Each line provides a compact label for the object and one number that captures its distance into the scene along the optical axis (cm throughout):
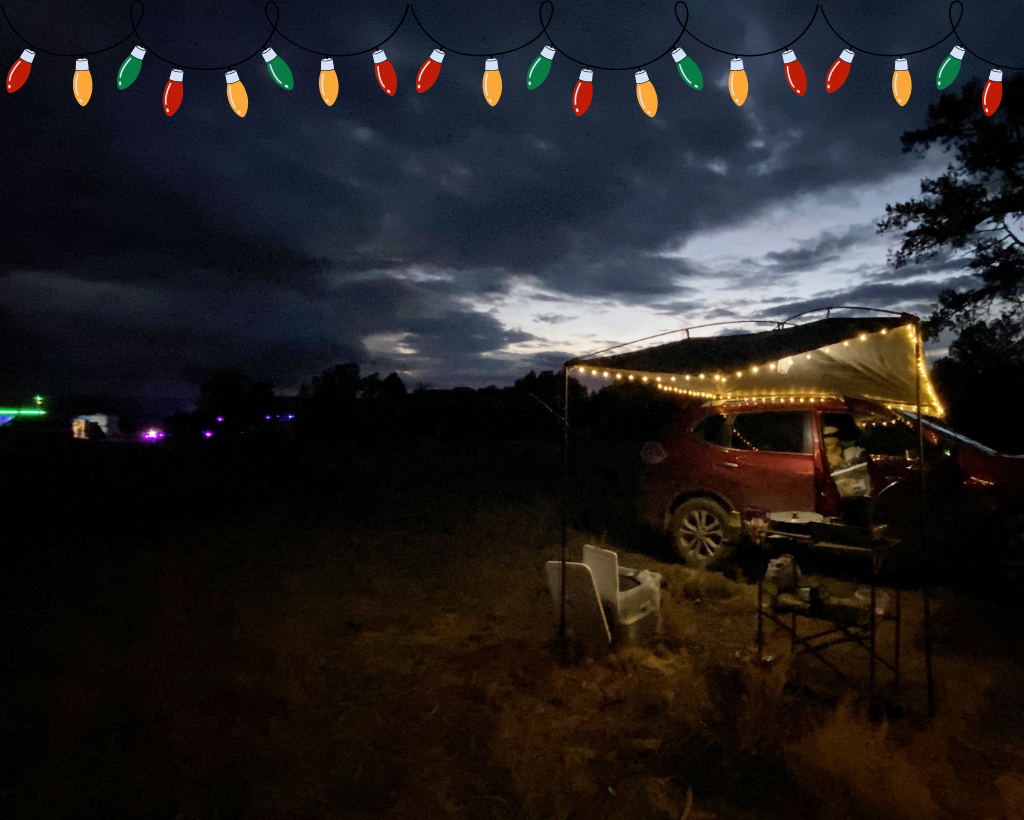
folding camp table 352
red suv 524
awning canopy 404
